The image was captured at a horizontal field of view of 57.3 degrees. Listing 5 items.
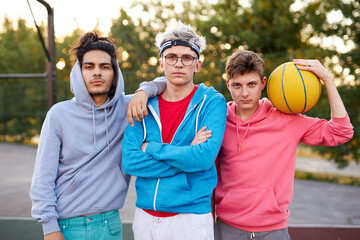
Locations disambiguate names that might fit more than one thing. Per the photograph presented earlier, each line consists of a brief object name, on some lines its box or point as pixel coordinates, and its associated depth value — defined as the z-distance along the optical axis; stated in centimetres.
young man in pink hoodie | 242
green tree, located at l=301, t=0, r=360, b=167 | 805
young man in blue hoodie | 218
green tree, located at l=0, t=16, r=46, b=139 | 1680
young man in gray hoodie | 243
